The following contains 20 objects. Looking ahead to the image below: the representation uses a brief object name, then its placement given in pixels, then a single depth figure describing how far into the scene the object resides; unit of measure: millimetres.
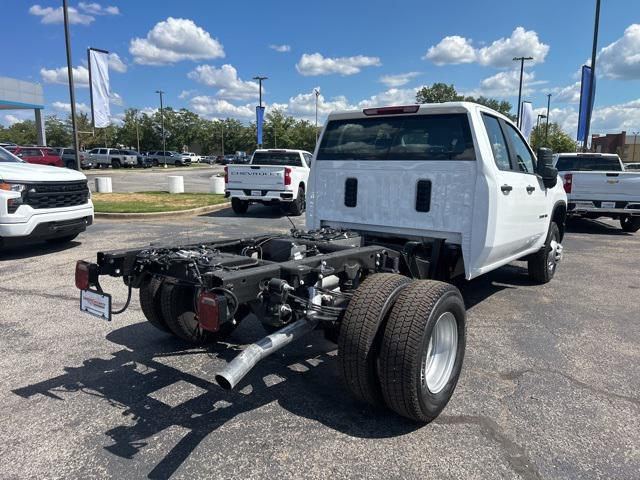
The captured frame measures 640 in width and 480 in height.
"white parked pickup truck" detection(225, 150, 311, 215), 13109
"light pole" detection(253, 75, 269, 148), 50594
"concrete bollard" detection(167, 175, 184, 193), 19500
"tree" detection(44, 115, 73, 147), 86250
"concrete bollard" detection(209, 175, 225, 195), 19734
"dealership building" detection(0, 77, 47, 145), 34688
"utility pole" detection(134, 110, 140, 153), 78562
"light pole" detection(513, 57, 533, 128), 45625
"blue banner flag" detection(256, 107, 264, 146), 37662
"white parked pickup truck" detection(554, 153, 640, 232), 11062
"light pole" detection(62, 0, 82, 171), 16328
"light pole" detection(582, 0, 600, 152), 22078
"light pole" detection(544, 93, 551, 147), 62931
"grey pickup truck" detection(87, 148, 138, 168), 49719
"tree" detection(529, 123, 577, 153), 66106
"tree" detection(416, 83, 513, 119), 91750
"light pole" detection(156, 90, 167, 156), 73625
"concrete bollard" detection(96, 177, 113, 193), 19016
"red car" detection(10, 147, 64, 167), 29766
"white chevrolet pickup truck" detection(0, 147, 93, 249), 7215
